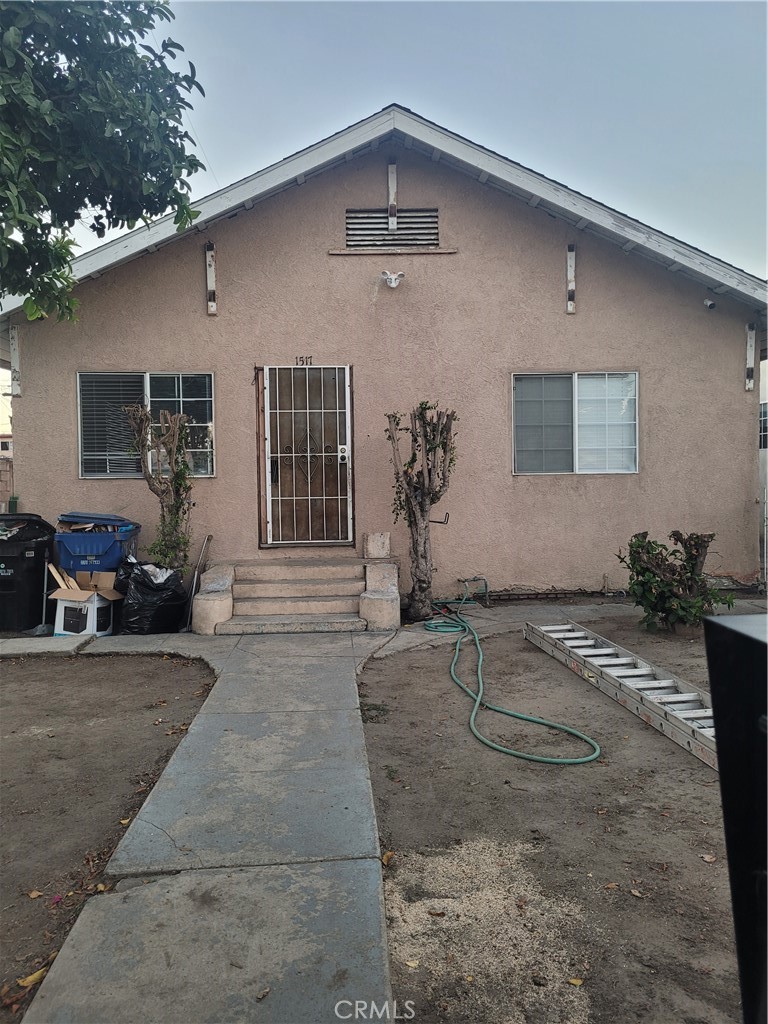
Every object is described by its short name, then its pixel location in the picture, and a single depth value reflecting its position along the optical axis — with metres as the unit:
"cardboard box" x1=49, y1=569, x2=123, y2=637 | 7.46
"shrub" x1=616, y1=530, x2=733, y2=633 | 6.98
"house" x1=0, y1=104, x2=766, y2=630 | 8.58
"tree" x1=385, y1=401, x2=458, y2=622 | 7.83
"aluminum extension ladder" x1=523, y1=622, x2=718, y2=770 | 4.29
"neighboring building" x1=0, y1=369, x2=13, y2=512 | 11.59
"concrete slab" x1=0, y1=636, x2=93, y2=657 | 6.82
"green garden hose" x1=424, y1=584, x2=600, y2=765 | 4.19
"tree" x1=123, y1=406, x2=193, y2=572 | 7.82
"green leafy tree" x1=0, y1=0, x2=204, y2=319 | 3.19
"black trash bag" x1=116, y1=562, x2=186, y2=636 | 7.45
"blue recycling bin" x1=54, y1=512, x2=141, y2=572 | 7.66
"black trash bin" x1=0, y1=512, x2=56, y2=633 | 7.56
